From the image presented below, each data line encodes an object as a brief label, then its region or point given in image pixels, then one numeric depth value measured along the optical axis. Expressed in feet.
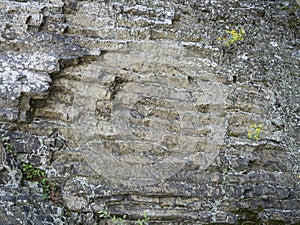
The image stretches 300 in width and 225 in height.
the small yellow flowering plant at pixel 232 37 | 19.98
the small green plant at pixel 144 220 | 14.38
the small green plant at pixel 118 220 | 14.65
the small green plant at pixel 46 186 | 15.48
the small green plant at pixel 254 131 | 18.06
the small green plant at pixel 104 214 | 14.82
